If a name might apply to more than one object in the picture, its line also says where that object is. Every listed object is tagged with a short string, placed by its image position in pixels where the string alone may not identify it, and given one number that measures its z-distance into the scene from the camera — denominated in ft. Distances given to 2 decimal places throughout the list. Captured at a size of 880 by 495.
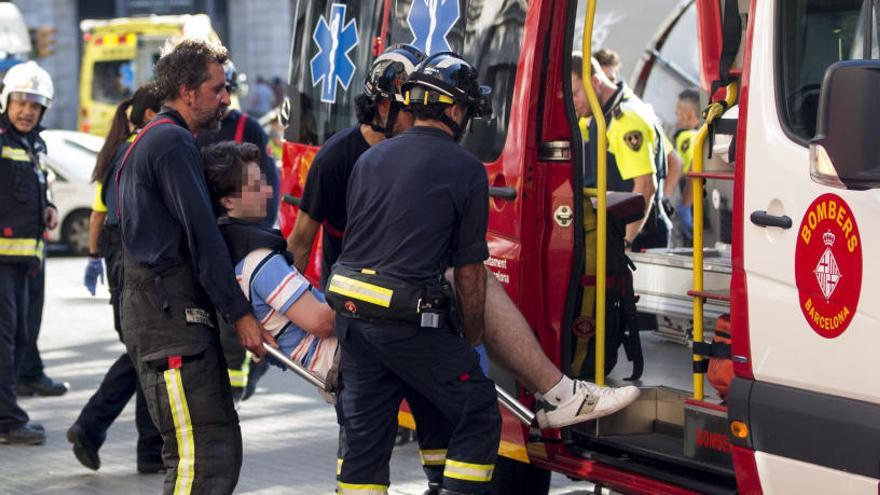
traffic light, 86.63
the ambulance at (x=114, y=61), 90.07
